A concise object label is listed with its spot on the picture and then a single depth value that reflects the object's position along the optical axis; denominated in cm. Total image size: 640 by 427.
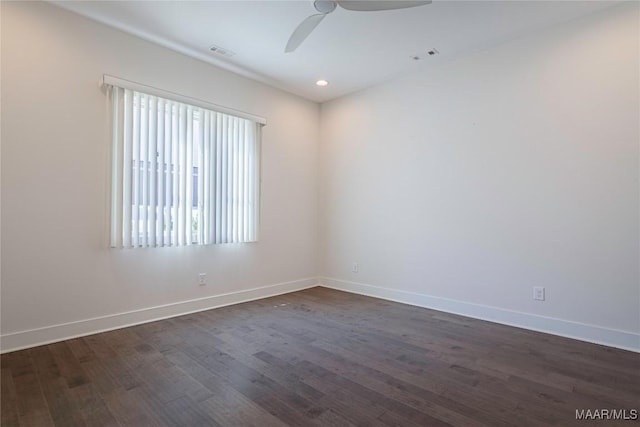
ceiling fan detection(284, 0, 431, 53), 230
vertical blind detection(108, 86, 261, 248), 303
